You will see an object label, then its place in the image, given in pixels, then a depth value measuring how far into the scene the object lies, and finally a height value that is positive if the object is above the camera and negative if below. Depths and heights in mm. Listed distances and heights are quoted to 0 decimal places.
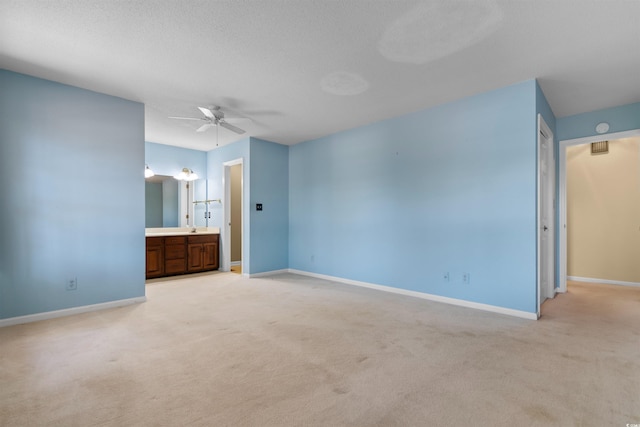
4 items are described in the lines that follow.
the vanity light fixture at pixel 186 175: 6475 +839
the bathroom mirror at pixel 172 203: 6113 +241
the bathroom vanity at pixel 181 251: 5641 -750
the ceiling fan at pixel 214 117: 3911 +1292
